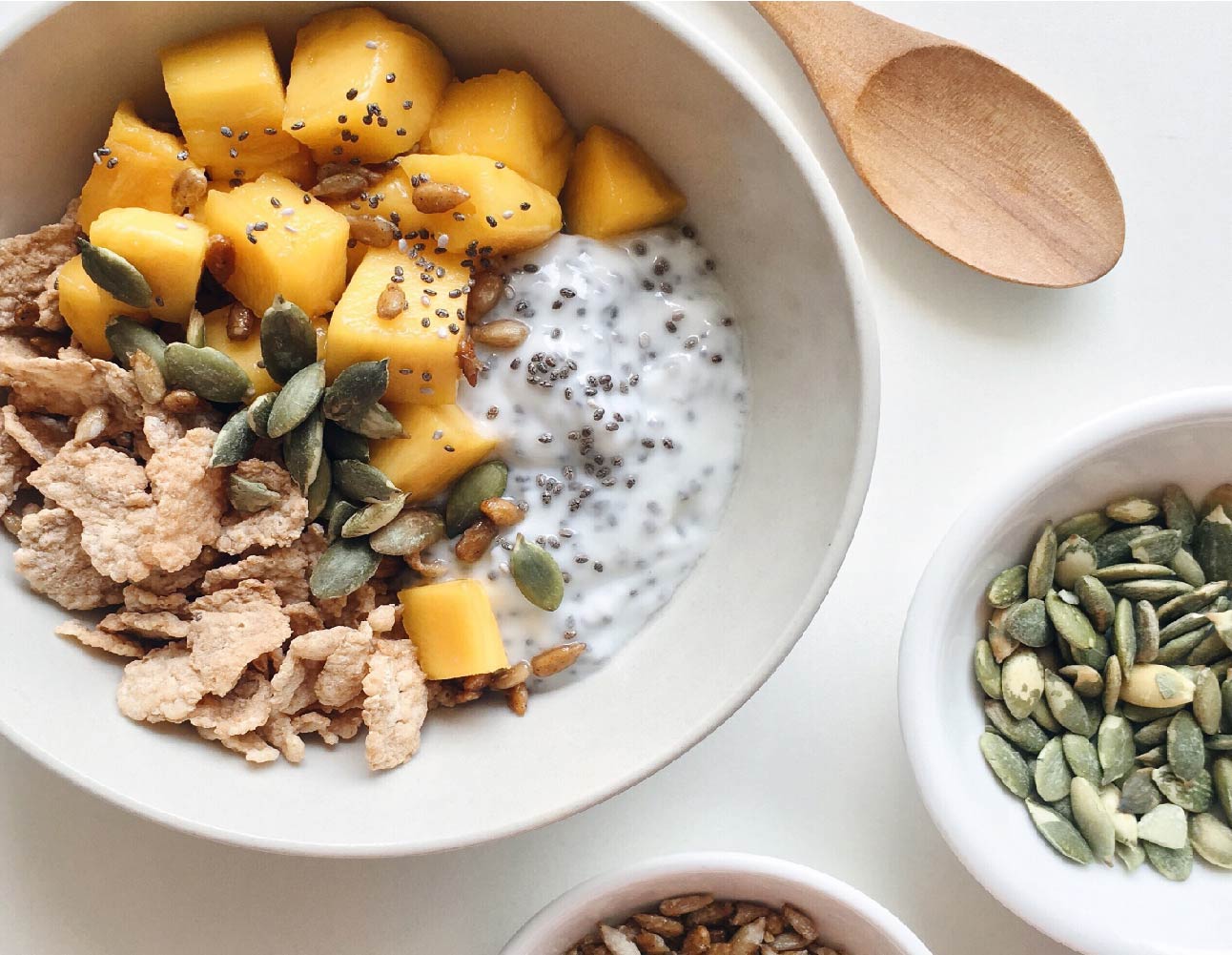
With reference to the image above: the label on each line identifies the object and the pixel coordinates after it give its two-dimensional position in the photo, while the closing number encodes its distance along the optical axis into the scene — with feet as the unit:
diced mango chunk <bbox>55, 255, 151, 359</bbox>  1.04
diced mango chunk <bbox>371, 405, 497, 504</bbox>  1.05
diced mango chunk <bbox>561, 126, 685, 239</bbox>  1.08
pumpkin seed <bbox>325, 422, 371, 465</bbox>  1.05
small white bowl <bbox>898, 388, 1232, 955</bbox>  1.11
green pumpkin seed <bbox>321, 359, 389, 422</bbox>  1.02
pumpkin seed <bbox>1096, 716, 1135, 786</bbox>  1.14
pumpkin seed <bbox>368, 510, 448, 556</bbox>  1.05
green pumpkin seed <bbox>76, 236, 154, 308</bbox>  1.02
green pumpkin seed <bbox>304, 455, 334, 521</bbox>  1.05
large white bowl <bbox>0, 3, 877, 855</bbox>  1.02
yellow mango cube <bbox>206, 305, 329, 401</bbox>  1.05
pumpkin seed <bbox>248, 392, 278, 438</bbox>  1.04
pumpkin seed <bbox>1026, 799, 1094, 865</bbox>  1.14
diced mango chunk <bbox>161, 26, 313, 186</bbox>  1.04
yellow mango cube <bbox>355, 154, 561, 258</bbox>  1.05
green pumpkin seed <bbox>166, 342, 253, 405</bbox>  1.03
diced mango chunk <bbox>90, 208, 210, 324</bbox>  1.02
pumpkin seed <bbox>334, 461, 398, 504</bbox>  1.05
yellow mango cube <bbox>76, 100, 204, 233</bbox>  1.04
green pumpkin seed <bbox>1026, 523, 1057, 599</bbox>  1.14
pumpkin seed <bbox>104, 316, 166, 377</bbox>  1.04
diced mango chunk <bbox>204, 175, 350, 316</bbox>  1.03
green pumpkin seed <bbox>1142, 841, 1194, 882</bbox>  1.14
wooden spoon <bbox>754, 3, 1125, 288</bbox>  1.16
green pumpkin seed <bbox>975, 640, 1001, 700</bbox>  1.15
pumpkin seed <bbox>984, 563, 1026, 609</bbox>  1.15
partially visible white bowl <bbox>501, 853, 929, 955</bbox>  1.11
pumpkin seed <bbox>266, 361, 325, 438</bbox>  1.02
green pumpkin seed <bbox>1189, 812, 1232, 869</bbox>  1.14
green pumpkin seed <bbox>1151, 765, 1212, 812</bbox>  1.15
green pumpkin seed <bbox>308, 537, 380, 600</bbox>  1.05
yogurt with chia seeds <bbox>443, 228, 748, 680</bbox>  1.08
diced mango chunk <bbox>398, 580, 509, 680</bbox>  1.06
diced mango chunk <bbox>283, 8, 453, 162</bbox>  1.03
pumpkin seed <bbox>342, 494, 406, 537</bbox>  1.04
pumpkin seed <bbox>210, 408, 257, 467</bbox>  1.03
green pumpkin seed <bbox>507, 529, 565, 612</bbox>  1.07
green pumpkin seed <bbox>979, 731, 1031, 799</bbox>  1.15
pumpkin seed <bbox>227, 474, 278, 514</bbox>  1.03
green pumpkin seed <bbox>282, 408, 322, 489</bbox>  1.03
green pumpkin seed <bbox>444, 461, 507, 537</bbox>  1.07
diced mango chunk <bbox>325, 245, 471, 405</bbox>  1.03
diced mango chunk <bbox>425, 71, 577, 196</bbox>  1.06
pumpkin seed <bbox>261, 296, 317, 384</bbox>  1.02
